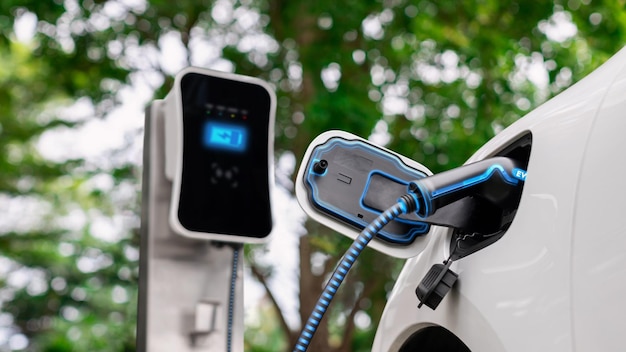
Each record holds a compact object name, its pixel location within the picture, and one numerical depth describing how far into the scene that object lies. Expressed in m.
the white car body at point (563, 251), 0.94
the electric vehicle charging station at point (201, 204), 1.99
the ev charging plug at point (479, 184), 1.14
